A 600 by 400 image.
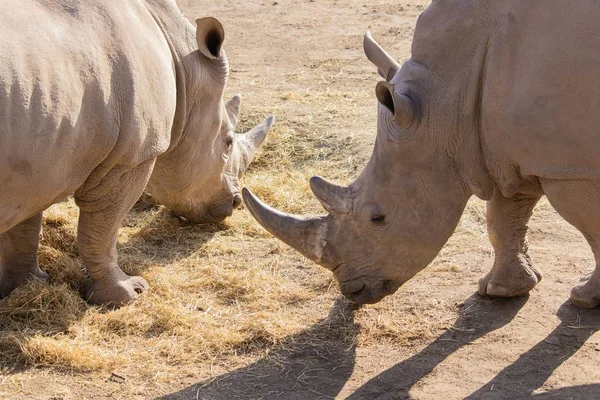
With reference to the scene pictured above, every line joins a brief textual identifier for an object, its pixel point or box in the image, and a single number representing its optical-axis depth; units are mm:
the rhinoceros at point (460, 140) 9805
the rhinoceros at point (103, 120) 10680
